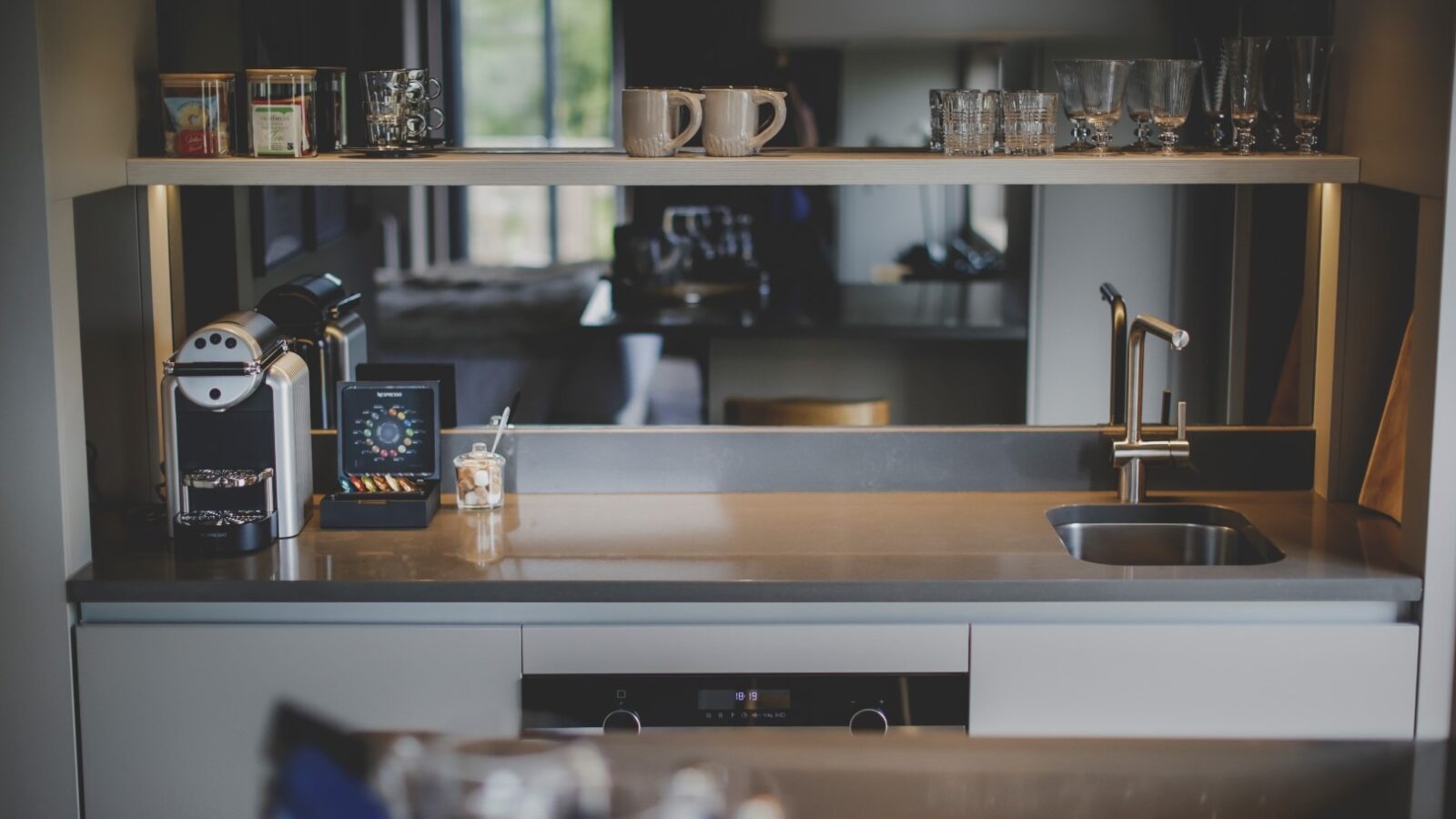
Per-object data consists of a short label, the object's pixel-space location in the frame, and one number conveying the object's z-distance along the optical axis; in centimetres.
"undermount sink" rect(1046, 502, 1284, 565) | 289
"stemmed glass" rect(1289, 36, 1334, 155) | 272
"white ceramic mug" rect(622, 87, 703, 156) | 268
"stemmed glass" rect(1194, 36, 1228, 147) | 279
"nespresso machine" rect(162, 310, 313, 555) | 257
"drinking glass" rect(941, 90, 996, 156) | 271
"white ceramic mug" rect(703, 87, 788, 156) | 268
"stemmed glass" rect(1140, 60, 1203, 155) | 271
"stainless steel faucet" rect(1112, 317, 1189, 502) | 283
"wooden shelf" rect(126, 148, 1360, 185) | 267
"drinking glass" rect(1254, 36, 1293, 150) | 275
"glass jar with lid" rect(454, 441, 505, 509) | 282
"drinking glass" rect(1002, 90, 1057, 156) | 270
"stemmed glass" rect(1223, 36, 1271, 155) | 275
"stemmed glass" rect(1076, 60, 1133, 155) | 271
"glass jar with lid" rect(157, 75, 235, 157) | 272
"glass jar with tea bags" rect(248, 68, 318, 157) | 272
